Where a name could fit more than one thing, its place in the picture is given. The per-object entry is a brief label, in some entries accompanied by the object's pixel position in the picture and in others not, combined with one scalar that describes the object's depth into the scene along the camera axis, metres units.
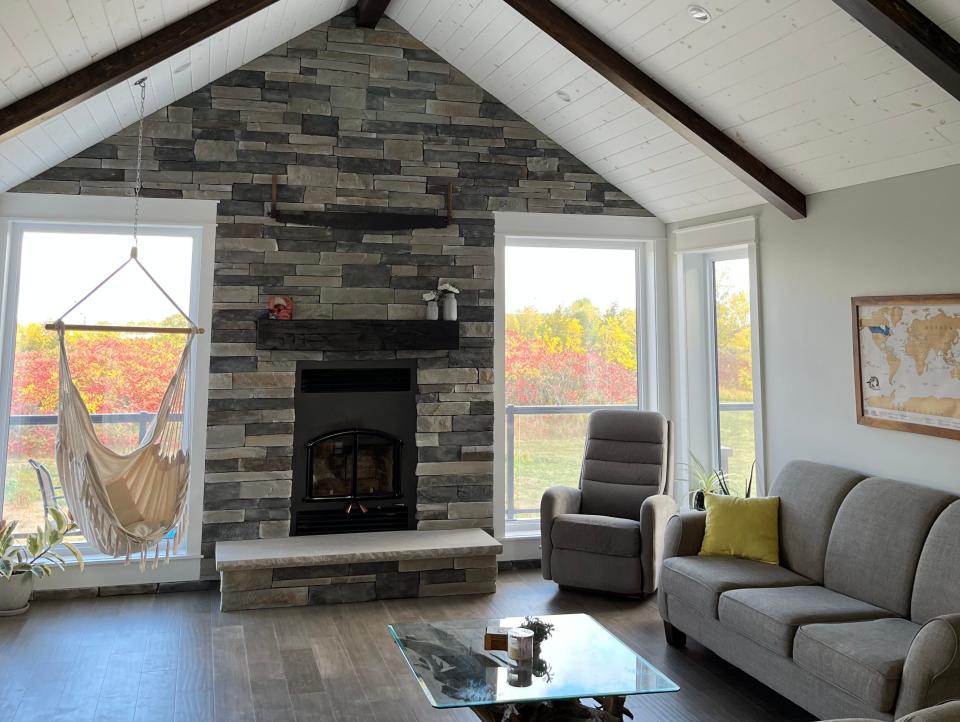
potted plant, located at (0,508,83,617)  4.20
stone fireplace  4.87
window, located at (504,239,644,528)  5.57
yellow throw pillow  3.91
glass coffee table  2.45
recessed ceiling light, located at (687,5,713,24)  3.49
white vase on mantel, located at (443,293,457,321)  5.18
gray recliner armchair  4.55
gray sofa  2.59
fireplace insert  5.01
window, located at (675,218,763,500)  5.25
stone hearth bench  4.38
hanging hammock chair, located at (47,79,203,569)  3.82
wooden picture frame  3.53
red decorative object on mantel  4.93
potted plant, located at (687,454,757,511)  4.97
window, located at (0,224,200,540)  4.66
